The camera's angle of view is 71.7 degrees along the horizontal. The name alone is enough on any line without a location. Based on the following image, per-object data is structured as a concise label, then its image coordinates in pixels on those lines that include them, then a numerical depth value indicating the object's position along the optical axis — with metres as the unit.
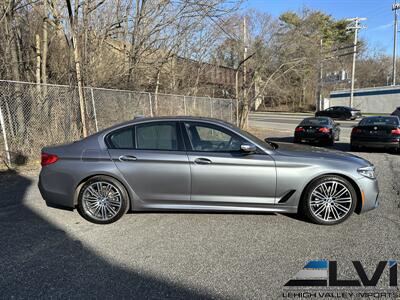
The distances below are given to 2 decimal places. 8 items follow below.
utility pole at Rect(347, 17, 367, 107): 35.91
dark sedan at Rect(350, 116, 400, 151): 9.83
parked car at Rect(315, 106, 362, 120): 30.56
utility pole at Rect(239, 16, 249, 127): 16.98
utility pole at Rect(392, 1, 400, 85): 44.27
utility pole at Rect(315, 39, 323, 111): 39.61
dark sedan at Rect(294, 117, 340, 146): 12.05
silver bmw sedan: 3.90
